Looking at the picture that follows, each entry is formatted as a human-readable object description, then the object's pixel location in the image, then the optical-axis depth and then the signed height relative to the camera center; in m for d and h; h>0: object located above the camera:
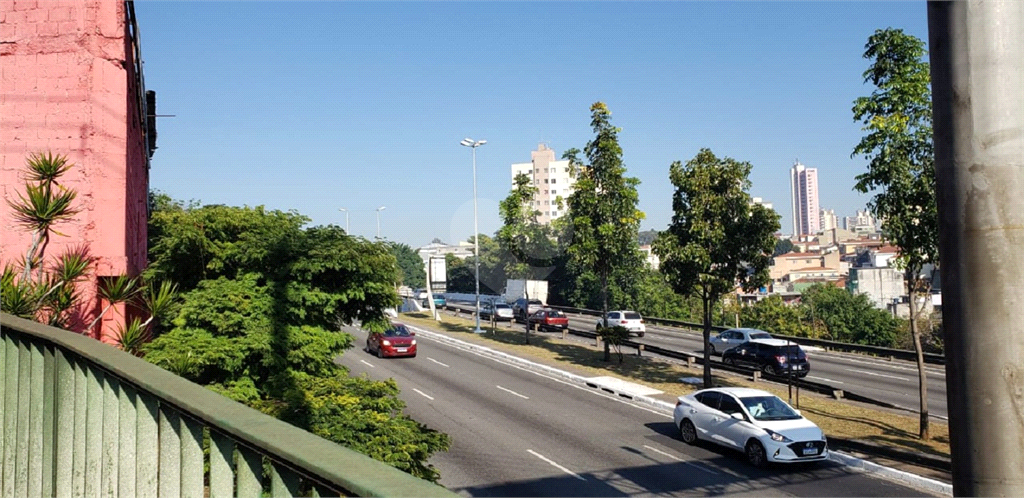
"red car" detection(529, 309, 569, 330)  46.72 -2.24
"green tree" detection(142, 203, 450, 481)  13.01 -0.27
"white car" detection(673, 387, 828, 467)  16.89 -3.39
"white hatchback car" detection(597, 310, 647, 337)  44.84 -2.34
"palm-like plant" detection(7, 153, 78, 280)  8.02 +0.93
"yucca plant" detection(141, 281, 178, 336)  8.96 -0.13
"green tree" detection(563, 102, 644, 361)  33.44 +3.32
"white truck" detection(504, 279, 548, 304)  67.69 -0.57
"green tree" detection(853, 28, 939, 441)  17.73 +2.98
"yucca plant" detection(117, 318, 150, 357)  8.17 -0.47
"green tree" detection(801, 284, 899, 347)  52.59 -2.97
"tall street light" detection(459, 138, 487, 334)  49.17 +8.91
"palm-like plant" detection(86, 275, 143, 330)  8.77 +0.02
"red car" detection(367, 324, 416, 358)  35.00 -2.56
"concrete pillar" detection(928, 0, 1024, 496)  2.51 +0.12
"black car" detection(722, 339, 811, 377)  30.30 -3.23
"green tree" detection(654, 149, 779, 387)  25.86 +1.65
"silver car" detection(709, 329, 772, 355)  36.41 -2.80
